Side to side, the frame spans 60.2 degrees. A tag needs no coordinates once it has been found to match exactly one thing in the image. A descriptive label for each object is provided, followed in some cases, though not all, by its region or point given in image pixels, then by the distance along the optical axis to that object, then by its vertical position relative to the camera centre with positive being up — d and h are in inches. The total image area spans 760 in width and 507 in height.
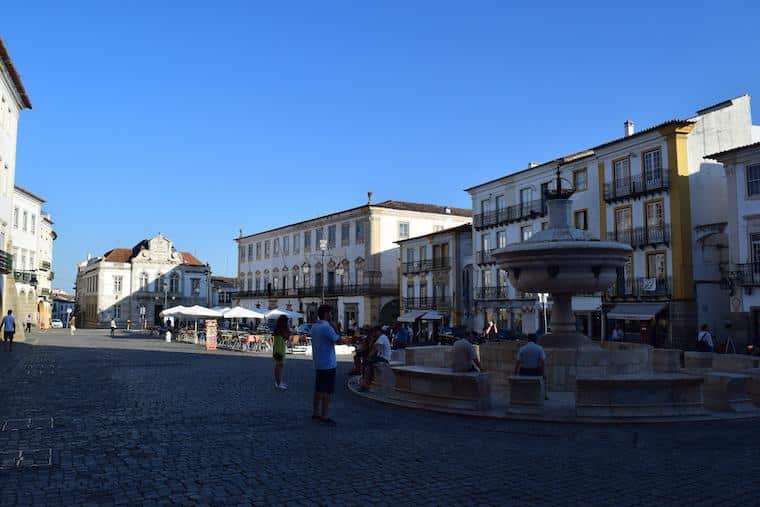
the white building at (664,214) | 1304.1 +197.4
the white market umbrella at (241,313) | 1539.2 -4.7
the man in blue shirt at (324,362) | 370.0 -29.2
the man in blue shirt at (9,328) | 1067.3 -24.4
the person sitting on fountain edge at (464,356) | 468.8 -33.8
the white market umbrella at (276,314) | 1621.8 -7.7
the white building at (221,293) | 3686.5 +105.2
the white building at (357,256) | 2249.0 +199.1
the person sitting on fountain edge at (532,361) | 432.1 -34.6
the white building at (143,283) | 3255.4 +145.8
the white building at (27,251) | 1867.6 +197.6
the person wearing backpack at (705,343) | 725.9 -39.9
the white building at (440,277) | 1902.1 +99.0
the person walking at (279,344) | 561.0 -28.8
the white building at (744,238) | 1161.4 +123.3
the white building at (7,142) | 1285.7 +349.8
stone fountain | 523.8 +32.6
